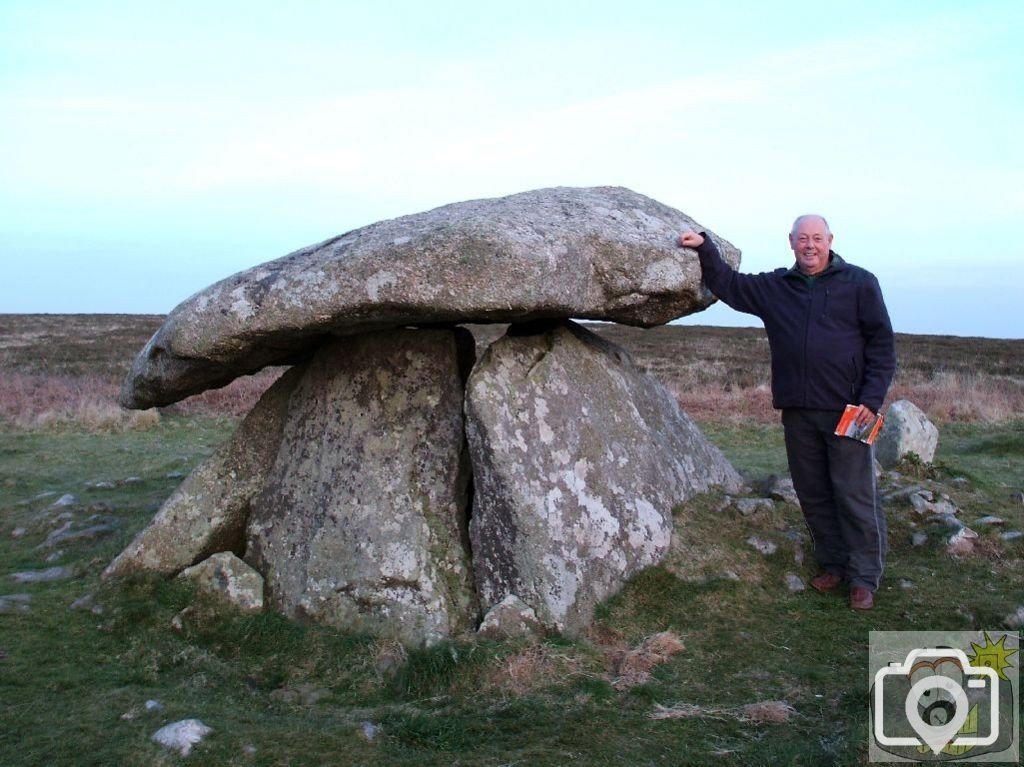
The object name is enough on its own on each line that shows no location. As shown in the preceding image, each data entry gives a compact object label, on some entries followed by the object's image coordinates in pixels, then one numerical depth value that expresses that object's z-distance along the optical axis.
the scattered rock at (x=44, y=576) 7.59
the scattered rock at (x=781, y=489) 7.75
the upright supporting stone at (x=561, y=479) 6.26
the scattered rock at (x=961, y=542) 7.18
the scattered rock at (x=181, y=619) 6.56
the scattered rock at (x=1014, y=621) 5.94
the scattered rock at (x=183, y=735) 4.50
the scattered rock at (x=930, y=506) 7.84
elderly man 6.29
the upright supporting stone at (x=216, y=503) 7.36
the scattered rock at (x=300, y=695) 5.49
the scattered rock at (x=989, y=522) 7.70
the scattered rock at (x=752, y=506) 7.36
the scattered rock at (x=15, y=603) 6.81
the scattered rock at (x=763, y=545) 6.95
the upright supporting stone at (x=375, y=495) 6.54
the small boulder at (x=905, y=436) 10.11
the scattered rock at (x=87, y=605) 6.84
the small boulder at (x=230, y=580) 6.78
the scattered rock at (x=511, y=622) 5.98
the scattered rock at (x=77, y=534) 8.67
